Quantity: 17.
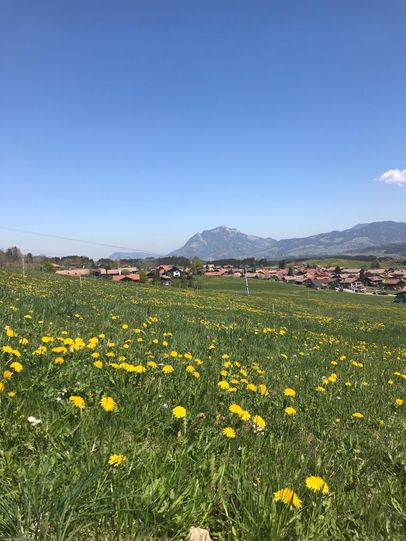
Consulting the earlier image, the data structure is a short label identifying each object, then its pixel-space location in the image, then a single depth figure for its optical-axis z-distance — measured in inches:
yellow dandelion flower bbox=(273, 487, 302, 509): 88.0
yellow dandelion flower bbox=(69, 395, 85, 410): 122.9
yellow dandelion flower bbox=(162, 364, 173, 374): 184.7
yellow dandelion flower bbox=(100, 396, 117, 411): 123.0
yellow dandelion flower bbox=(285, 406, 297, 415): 161.6
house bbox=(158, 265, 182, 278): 6584.6
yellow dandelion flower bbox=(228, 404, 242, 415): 140.5
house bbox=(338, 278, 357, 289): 7165.4
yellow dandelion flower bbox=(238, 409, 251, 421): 139.6
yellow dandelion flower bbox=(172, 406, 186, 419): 130.5
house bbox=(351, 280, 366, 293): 6584.6
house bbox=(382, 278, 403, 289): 7081.7
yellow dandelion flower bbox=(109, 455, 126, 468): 94.3
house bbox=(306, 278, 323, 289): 6815.9
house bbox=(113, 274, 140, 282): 5191.9
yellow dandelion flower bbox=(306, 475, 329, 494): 97.6
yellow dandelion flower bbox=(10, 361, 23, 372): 146.8
